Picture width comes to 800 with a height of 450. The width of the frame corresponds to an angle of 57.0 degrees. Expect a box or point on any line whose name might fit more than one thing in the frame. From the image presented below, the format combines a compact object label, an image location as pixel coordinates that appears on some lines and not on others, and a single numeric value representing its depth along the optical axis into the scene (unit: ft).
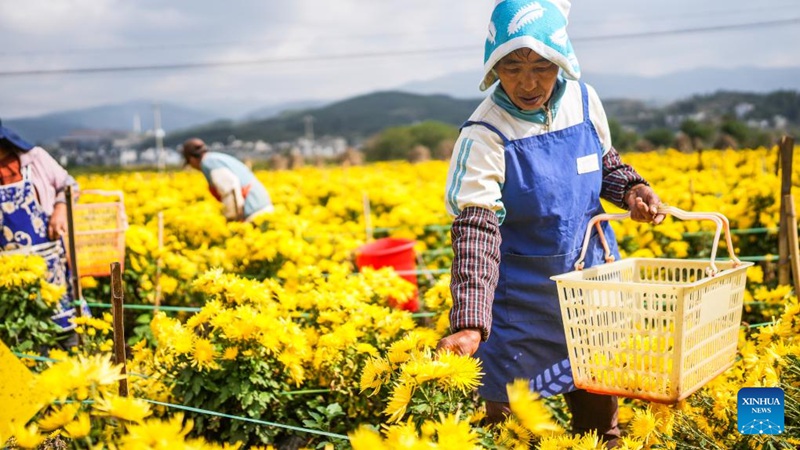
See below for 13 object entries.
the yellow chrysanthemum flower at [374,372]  5.40
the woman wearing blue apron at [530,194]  6.14
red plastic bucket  15.11
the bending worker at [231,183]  17.21
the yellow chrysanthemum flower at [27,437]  3.88
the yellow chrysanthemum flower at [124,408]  3.84
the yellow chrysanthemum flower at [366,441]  3.69
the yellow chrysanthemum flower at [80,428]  3.85
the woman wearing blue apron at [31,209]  12.41
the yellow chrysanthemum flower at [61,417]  3.96
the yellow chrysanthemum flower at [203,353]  7.58
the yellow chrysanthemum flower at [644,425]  5.43
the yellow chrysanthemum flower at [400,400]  4.58
